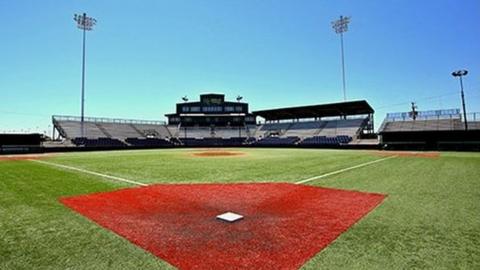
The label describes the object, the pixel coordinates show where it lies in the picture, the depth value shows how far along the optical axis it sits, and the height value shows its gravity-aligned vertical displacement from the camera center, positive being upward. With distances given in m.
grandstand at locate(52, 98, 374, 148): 46.28 +3.64
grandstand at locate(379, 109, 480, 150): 32.64 +0.92
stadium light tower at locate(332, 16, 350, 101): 46.00 +20.63
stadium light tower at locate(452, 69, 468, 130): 36.51 +8.94
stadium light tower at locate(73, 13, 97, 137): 41.84 +19.78
